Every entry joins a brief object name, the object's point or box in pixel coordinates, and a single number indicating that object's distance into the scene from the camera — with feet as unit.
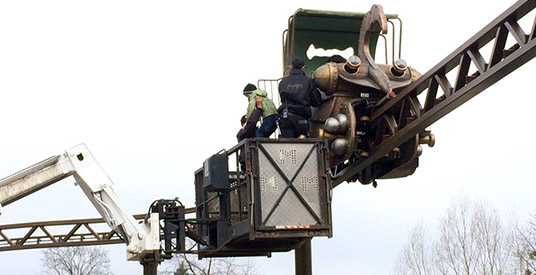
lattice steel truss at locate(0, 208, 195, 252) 101.19
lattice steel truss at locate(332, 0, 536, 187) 39.83
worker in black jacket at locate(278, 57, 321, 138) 49.11
